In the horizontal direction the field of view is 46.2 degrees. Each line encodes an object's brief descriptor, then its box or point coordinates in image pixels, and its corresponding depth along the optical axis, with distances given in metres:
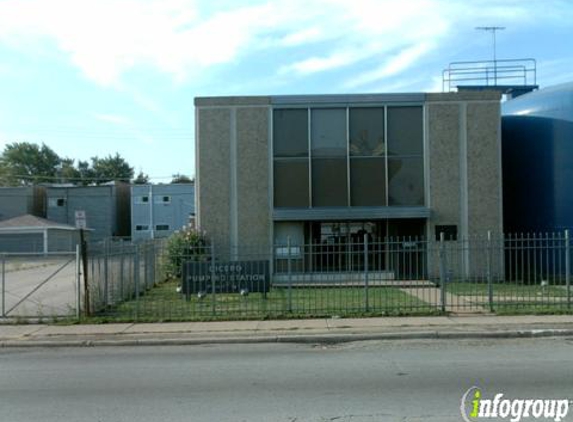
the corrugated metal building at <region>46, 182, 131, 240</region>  64.56
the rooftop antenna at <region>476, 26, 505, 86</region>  31.31
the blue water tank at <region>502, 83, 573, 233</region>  24.58
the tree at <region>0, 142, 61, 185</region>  110.00
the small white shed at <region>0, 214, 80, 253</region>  54.31
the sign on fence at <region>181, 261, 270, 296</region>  16.22
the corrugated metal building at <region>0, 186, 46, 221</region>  66.00
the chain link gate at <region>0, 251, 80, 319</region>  15.82
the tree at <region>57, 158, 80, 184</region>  103.29
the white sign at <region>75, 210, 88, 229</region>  14.75
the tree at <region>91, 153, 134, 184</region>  111.06
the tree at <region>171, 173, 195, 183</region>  96.28
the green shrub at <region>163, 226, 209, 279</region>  23.19
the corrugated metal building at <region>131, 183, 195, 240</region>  62.00
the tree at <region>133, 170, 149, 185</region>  102.62
